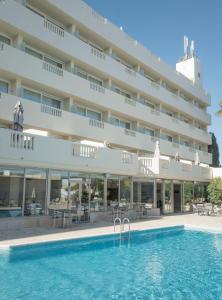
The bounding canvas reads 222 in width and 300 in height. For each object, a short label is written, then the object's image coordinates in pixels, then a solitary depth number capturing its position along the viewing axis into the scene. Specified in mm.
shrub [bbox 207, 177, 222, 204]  23285
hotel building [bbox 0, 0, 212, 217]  12944
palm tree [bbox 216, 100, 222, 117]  22913
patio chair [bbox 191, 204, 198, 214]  21993
